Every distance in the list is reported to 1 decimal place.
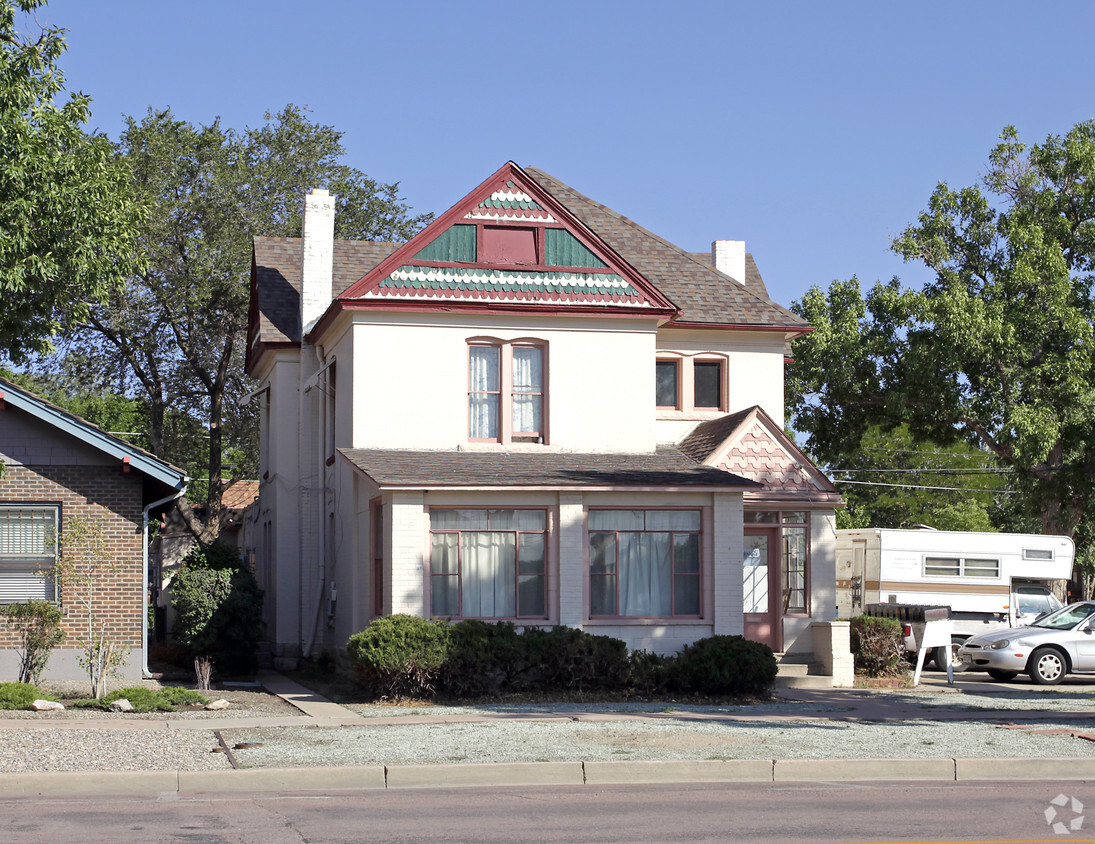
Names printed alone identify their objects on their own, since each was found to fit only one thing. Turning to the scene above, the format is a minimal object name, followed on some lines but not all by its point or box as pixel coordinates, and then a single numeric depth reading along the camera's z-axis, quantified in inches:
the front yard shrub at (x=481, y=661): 728.3
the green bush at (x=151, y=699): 661.3
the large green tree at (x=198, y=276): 1427.2
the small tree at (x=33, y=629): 764.6
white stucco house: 802.8
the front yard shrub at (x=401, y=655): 709.3
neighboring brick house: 775.7
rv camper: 1087.6
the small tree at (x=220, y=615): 898.7
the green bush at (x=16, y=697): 663.1
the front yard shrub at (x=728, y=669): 745.6
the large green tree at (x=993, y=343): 1216.2
